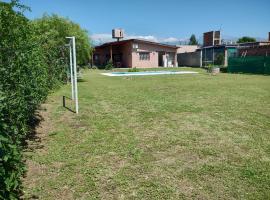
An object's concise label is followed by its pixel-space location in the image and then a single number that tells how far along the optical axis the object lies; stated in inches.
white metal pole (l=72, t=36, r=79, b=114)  233.4
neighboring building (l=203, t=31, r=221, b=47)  1479.7
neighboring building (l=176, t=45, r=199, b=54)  1428.6
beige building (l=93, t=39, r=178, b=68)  1040.5
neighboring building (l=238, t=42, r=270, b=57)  874.1
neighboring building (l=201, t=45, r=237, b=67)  1061.0
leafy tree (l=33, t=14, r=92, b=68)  502.5
